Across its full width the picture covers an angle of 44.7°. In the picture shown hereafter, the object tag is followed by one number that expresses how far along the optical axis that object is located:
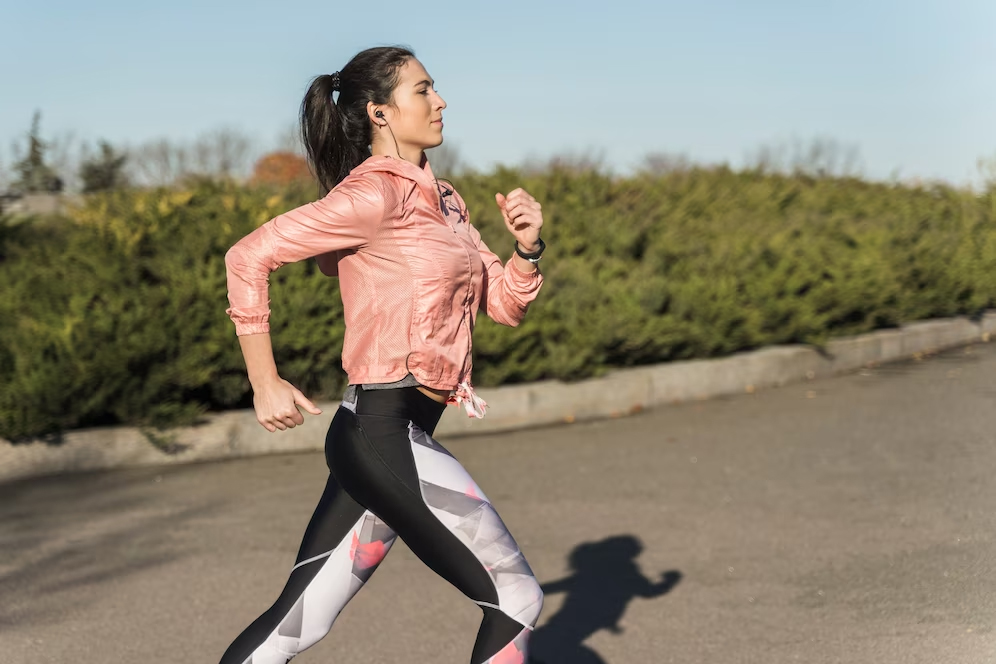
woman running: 2.88
